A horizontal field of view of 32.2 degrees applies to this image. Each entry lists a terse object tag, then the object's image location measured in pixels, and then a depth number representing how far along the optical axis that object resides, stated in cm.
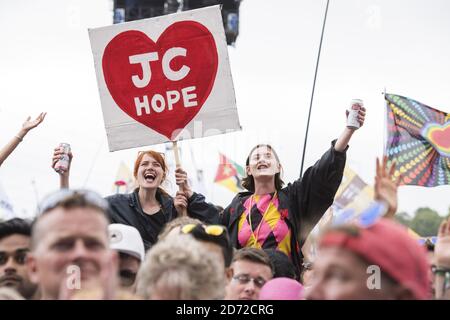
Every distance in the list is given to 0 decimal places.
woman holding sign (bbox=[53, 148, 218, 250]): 481
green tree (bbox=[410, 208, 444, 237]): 2636
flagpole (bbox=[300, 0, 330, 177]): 770
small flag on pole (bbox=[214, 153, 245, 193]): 1479
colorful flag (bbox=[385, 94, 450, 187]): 579
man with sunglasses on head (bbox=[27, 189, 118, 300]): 236
